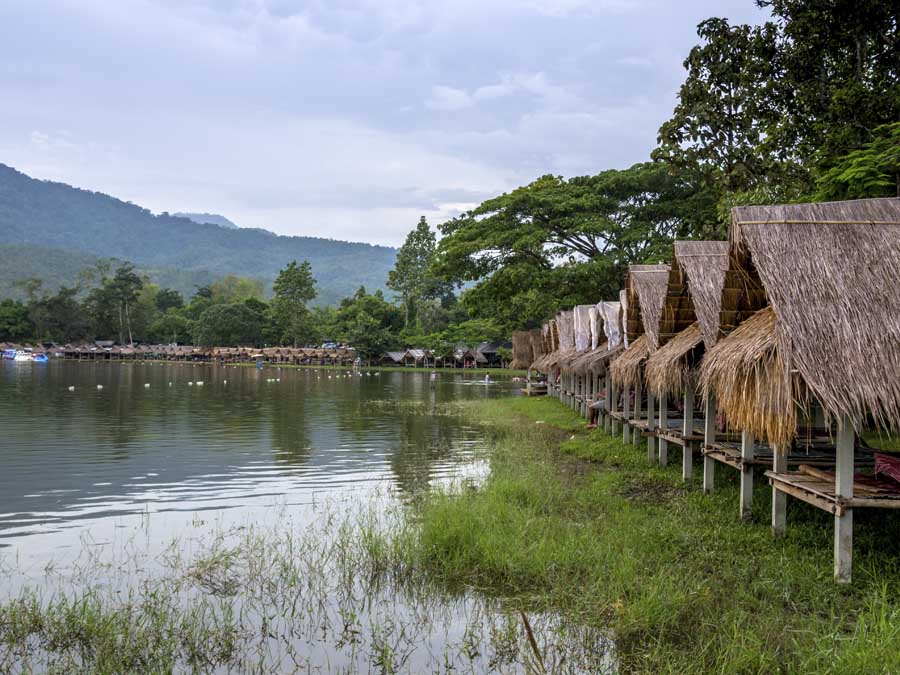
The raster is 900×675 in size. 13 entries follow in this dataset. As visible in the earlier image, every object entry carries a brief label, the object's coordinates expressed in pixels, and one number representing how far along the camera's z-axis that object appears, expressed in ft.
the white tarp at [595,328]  53.42
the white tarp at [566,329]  67.15
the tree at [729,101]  43.32
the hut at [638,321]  33.68
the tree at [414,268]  219.61
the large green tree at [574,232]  71.36
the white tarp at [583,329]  57.93
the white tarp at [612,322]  45.96
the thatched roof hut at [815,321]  16.96
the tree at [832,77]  37.24
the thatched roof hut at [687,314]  26.35
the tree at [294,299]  227.40
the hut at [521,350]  109.40
